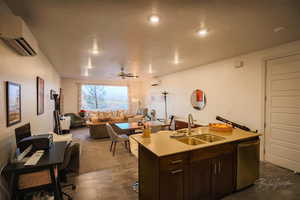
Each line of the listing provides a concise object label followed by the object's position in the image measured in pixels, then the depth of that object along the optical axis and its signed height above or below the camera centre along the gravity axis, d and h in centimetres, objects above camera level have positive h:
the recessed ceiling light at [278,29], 221 +109
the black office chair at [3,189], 151 -99
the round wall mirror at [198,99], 478 -3
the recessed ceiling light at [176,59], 359 +110
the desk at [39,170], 149 -76
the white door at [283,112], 278 -28
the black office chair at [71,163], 231 -121
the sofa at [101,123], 518 -91
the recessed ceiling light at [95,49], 279 +106
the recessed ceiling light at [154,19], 185 +105
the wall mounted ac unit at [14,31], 157 +74
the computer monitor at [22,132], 173 -45
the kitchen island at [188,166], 161 -85
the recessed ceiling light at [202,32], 227 +107
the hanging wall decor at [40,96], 299 +4
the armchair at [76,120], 708 -113
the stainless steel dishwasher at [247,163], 214 -99
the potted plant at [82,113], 759 -80
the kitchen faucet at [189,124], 229 -42
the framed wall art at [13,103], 170 -7
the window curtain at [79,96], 791 +7
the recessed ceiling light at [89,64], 409 +107
